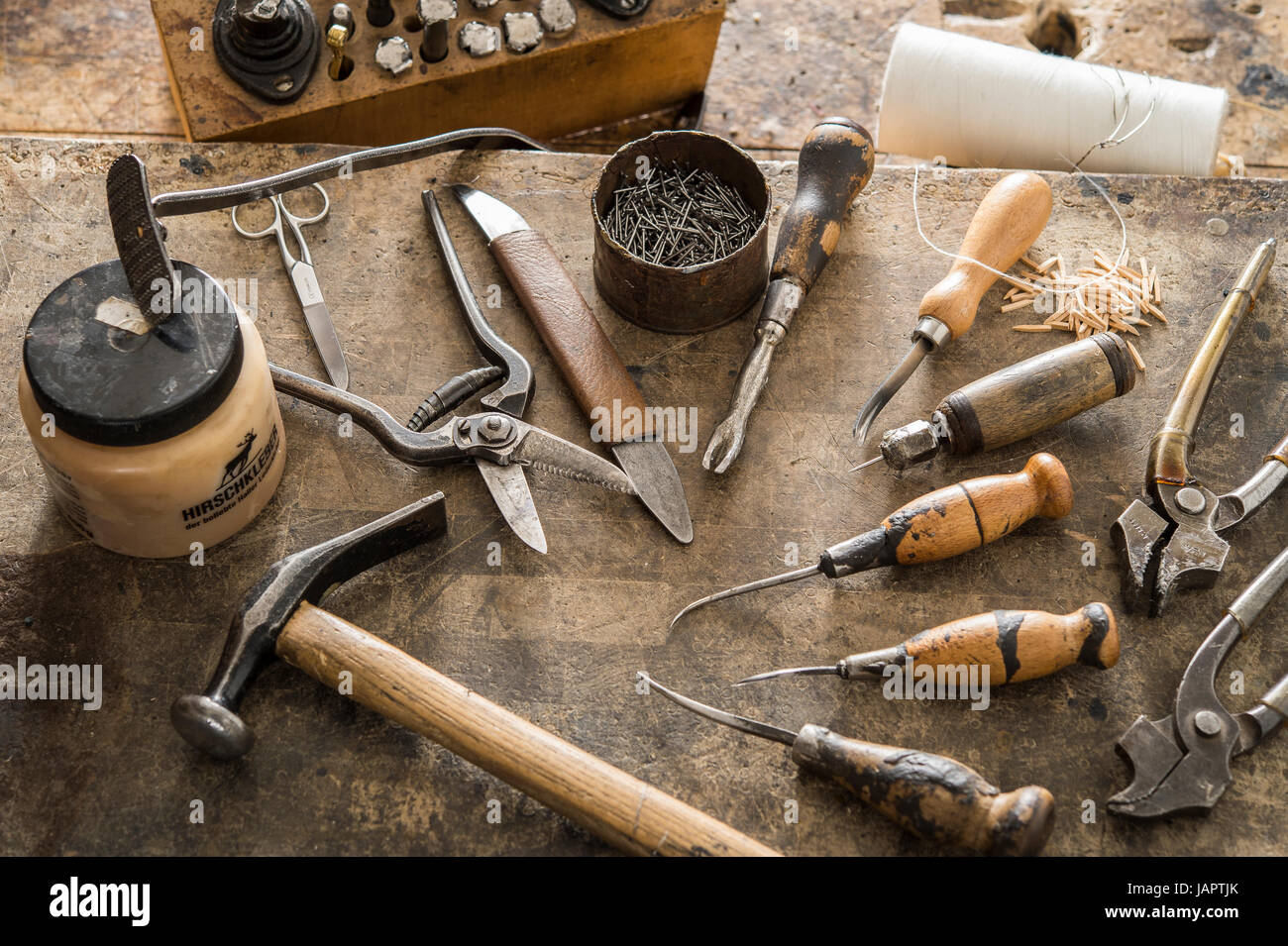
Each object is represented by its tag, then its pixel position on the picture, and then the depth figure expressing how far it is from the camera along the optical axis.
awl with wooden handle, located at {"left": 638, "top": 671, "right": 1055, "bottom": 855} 0.69
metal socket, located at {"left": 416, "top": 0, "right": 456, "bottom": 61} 0.91
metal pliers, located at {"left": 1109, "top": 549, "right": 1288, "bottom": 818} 0.73
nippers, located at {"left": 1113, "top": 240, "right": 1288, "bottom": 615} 0.77
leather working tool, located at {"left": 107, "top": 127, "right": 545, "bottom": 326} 0.72
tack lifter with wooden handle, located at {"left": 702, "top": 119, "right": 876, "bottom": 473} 0.82
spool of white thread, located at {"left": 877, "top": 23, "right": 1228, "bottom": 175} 0.94
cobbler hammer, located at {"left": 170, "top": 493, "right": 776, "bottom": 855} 0.70
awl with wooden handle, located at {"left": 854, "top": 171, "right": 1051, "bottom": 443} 0.82
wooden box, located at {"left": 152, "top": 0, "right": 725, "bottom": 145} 0.91
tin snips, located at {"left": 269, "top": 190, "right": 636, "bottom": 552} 0.79
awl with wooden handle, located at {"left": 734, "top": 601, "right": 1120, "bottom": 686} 0.74
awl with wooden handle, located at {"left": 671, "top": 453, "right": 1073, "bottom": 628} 0.77
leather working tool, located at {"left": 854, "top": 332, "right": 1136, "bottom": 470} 0.80
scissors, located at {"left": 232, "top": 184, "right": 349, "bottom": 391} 0.83
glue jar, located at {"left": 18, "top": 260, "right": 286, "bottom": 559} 0.72
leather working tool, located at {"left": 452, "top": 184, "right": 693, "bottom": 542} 0.80
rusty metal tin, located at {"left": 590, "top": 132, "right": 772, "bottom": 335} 0.81
